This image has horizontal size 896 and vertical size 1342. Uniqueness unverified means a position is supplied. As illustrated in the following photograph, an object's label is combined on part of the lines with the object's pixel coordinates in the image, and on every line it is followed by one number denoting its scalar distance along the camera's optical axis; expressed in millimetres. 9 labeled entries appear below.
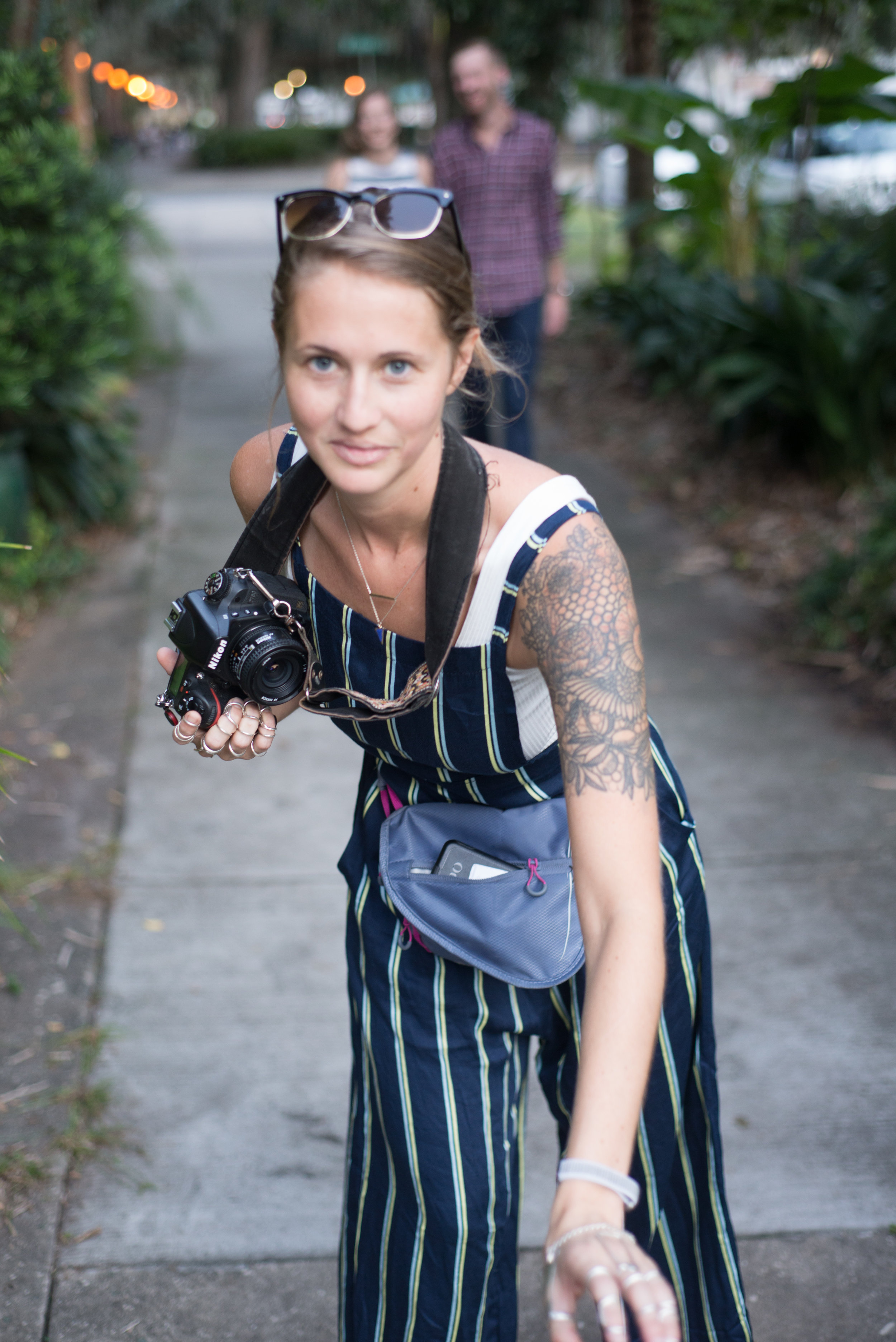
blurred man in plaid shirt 5992
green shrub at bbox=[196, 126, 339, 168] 32625
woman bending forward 1392
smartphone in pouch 1707
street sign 30531
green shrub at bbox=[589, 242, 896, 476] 5938
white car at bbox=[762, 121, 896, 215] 10250
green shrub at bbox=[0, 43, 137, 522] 5348
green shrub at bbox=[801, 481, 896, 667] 4742
